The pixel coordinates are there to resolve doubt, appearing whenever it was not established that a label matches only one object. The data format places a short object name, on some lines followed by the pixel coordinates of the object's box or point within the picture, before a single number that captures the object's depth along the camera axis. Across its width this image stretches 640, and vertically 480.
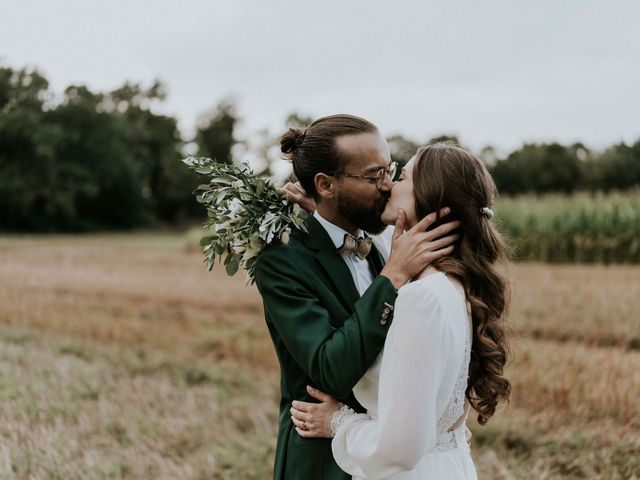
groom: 2.25
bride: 2.02
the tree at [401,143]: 53.19
